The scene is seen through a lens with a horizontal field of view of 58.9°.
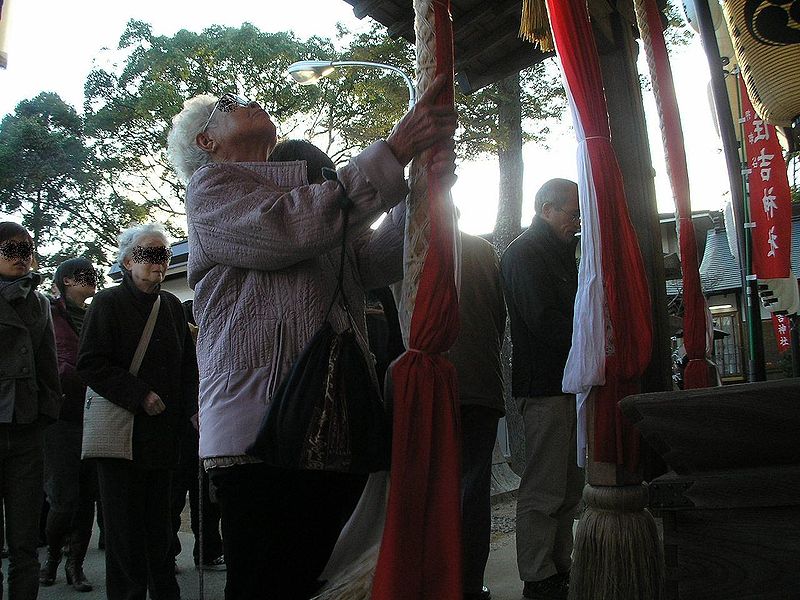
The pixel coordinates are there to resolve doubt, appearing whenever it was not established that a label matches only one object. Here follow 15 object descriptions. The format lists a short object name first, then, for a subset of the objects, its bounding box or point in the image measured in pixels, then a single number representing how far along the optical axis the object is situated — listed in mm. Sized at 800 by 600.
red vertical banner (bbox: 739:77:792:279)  6012
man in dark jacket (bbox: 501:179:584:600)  3557
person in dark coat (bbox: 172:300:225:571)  4762
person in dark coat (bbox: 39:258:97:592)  4449
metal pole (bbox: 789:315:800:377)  9578
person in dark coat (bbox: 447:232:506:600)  3443
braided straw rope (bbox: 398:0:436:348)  1693
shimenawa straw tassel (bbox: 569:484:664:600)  2301
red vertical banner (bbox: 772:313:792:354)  13789
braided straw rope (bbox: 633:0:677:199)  4020
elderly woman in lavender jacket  1578
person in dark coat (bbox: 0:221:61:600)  3451
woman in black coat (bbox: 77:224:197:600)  3293
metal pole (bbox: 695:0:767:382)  3205
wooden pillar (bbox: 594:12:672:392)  4035
